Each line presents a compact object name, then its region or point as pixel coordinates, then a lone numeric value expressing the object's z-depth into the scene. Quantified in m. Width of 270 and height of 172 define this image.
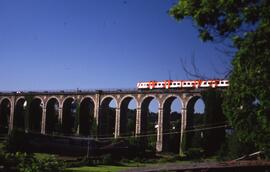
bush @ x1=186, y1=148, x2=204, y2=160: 52.61
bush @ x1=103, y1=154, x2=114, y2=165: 45.19
